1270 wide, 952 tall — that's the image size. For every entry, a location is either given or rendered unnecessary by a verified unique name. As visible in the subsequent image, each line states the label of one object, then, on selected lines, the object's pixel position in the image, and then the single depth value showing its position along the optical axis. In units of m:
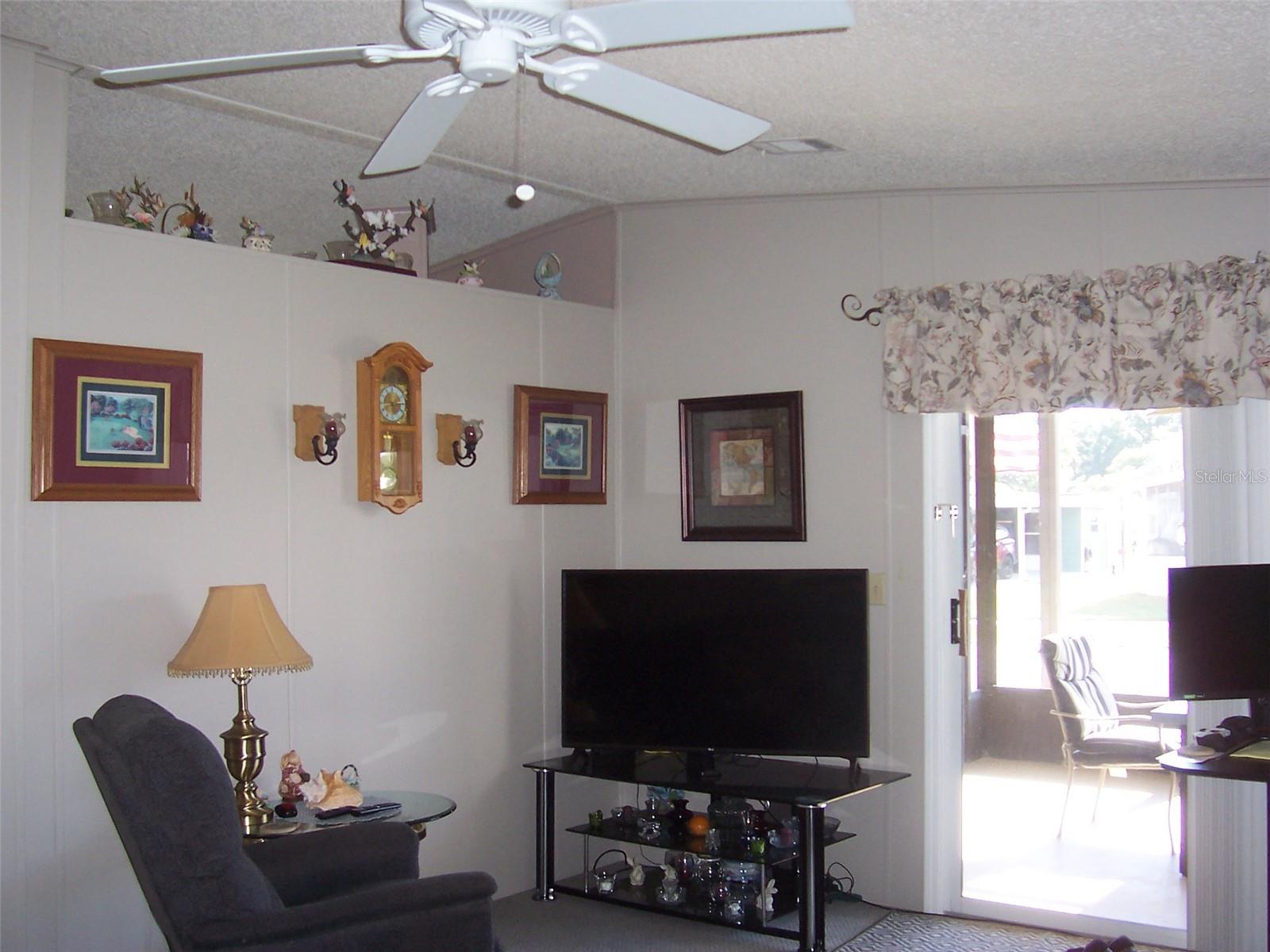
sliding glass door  4.41
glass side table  3.33
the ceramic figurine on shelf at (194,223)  3.61
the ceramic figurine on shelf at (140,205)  3.49
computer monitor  3.55
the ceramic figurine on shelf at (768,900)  3.91
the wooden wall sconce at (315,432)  3.77
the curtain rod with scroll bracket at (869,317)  4.32
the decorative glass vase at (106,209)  3.46
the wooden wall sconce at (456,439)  4.22
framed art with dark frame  4.45
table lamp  3.23
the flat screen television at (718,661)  4.02
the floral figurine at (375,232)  4.09
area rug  3.84
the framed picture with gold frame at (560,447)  4.51
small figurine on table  3.50
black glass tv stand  3.70
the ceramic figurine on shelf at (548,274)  4.69
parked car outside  6.11
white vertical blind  3.69
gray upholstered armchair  2.41
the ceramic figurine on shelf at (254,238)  3.76
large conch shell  3.50
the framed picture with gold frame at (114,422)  3.19
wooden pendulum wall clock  3.95
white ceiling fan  1.89
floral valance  3.69
